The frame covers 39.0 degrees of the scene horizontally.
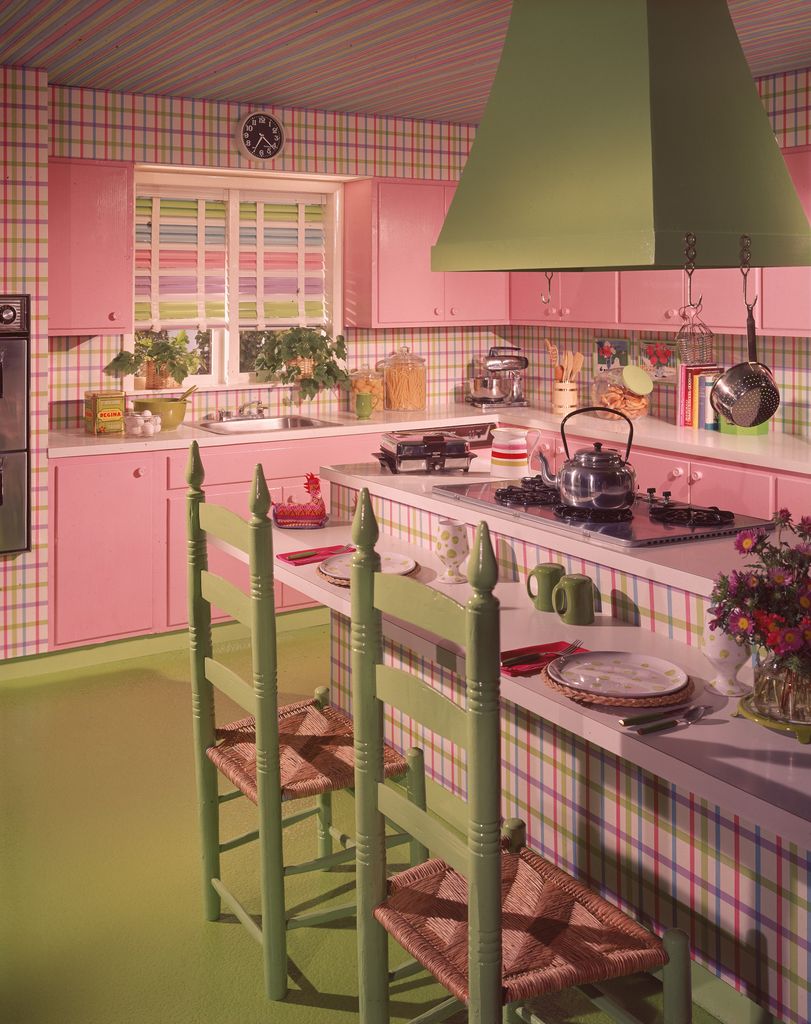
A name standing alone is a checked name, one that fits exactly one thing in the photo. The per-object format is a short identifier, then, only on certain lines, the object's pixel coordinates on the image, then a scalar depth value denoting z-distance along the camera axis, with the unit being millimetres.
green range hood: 2828
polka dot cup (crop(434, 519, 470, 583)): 3176
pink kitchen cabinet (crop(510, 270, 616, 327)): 5809
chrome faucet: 5883
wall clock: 5582
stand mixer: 6367
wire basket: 3352
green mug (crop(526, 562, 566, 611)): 2898
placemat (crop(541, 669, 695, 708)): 2283
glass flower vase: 2164
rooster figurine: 3900
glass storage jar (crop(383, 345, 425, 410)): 6207
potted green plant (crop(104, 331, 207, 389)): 5391
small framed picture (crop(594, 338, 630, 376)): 6125
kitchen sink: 5602
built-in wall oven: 4613
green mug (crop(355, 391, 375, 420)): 5895
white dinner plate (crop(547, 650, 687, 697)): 2334
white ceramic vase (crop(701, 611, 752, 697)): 2352
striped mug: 3926
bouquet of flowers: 2076
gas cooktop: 2975
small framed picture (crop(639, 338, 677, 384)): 5832
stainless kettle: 3123
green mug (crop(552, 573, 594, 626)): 2857
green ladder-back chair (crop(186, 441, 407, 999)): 2580
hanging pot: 3146
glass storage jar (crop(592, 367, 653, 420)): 5812
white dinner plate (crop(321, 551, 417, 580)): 3191
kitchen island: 2074
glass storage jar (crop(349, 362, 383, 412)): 6109
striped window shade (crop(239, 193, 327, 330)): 6035
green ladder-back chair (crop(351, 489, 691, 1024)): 1865
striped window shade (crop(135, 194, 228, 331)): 5711
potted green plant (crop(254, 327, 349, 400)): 5855
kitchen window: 5734
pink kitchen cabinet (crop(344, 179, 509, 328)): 5996
